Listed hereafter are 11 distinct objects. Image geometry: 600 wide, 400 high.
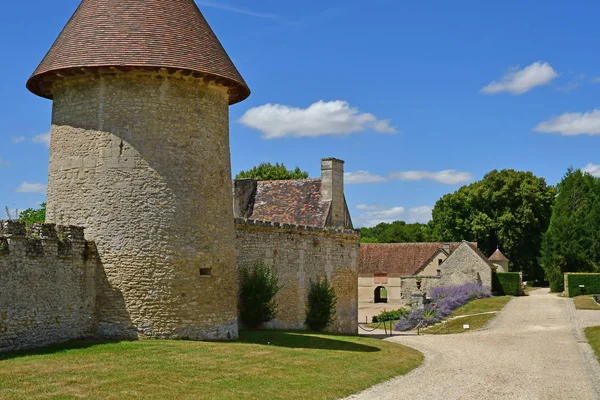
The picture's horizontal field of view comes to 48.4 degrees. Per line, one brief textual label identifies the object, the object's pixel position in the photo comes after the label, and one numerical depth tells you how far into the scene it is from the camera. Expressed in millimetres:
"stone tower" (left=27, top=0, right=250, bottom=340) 15414
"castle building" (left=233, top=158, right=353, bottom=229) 29375
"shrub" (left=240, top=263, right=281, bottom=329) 21172
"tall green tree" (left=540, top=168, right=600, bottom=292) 52594
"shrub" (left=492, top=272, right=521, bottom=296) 48719
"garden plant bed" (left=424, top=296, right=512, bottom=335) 30719
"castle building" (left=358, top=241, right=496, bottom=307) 47625
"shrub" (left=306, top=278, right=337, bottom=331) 24688
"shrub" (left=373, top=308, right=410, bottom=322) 39625
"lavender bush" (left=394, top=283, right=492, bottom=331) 33375
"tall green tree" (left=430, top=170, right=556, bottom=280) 65250
